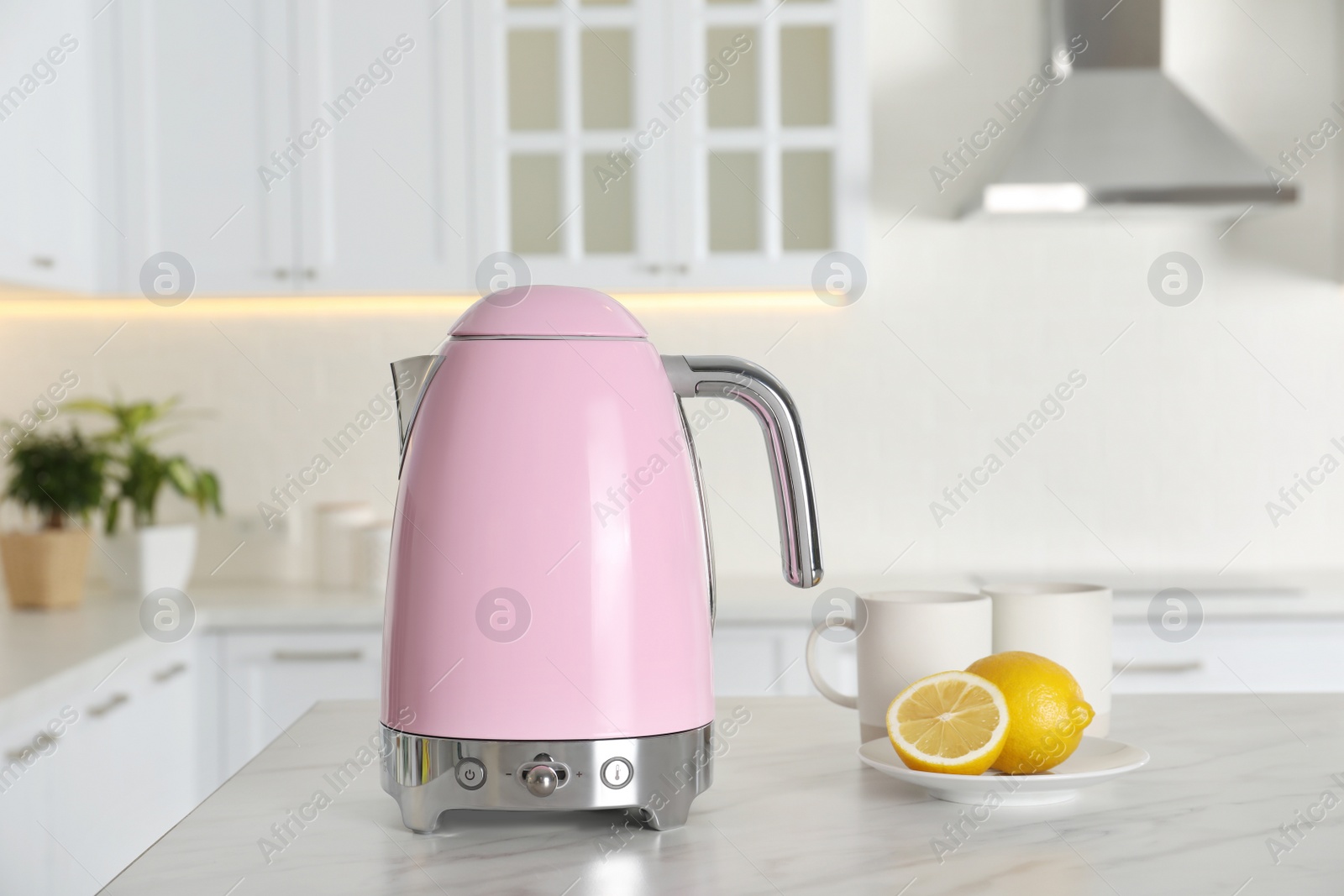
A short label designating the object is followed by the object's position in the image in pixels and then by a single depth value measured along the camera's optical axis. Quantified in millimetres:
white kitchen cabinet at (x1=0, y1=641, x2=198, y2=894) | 1659
